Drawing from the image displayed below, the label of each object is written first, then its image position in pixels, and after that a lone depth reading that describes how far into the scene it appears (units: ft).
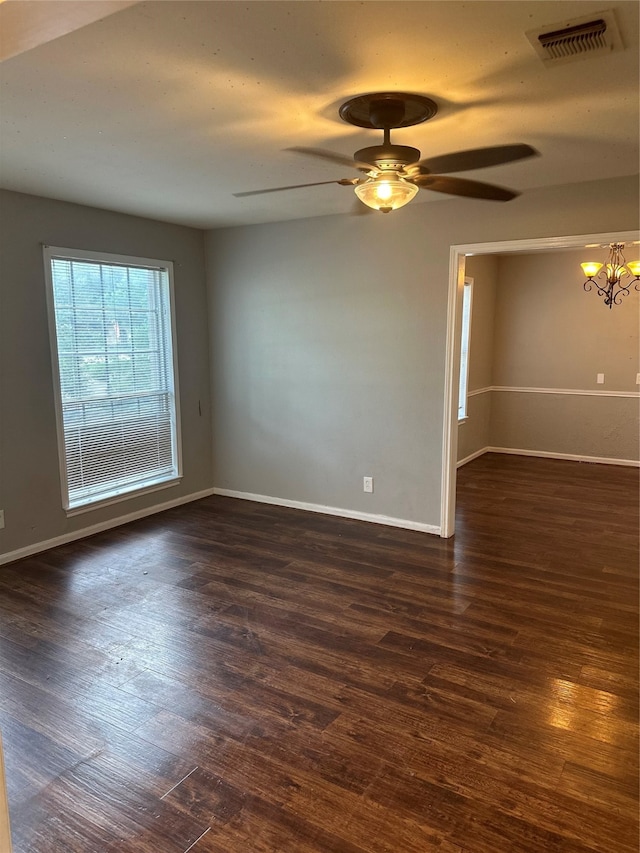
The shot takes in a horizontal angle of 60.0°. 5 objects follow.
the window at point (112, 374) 13.34
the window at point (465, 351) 20.90
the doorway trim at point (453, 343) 12.03
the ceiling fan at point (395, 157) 7.12
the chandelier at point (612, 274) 18.02
